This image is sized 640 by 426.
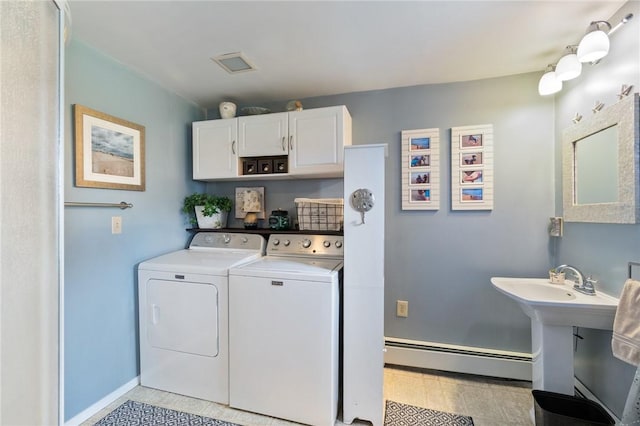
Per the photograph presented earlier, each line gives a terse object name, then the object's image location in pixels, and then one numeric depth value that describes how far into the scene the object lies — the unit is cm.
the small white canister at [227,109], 240
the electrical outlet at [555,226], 195
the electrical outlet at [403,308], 229
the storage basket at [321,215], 224
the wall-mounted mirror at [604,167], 133
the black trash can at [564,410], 138
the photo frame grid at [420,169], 222
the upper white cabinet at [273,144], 214
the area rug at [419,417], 167
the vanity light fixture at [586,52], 137
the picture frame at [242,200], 260
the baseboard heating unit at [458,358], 207
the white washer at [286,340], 161
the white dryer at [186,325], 181
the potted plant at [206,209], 246
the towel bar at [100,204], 161
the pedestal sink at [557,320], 142
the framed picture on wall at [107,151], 168
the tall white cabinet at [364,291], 163
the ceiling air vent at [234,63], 183
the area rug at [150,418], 167
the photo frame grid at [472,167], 212
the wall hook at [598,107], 156
